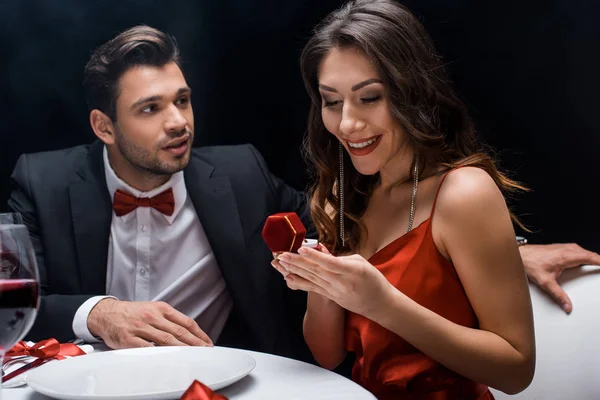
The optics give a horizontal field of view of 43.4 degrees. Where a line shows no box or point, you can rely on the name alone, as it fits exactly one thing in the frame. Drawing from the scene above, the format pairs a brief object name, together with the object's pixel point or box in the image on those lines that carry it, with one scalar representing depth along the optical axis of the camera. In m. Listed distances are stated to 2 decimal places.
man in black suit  2.56
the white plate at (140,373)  1.29
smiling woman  1.65
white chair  1.85
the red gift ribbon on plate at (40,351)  1.63
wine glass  1.08
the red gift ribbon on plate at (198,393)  1.12
